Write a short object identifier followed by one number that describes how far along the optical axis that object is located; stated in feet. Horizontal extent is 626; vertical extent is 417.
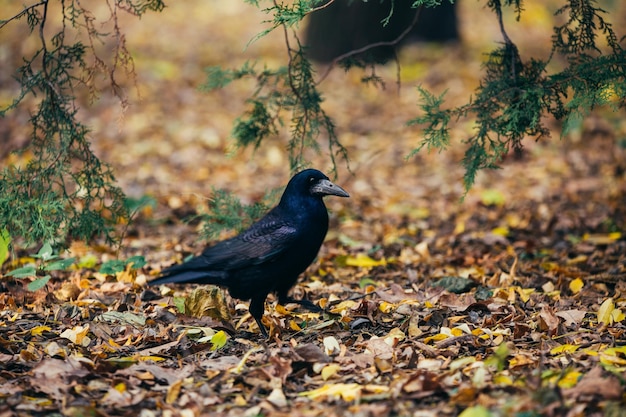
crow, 29.68
